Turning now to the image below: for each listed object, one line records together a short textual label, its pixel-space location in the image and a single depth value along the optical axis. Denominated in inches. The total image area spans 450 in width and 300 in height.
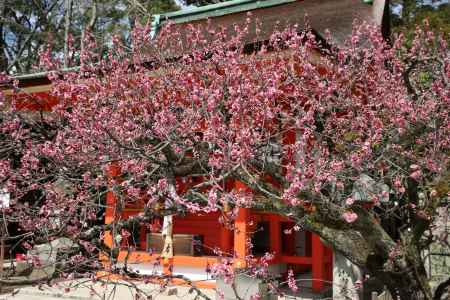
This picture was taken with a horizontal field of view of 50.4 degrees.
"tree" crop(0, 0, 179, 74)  915.4
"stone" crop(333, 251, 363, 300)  290.5
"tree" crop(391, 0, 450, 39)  621.4
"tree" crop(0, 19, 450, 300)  168.6
